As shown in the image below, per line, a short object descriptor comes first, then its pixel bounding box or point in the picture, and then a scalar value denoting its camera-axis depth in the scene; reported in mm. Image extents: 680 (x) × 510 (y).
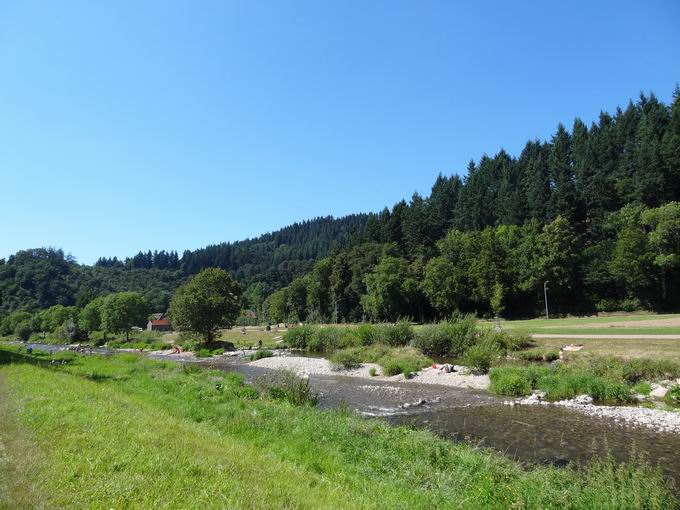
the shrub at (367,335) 45812
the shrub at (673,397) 19242
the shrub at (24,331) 114619
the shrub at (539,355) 30594
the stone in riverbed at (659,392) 20359
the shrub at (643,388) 21000
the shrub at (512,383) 23922
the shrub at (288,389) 18359
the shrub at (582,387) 21188
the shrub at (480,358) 29578
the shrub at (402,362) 32522
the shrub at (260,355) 49666
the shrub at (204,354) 56562
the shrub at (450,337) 37844
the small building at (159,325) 149500
